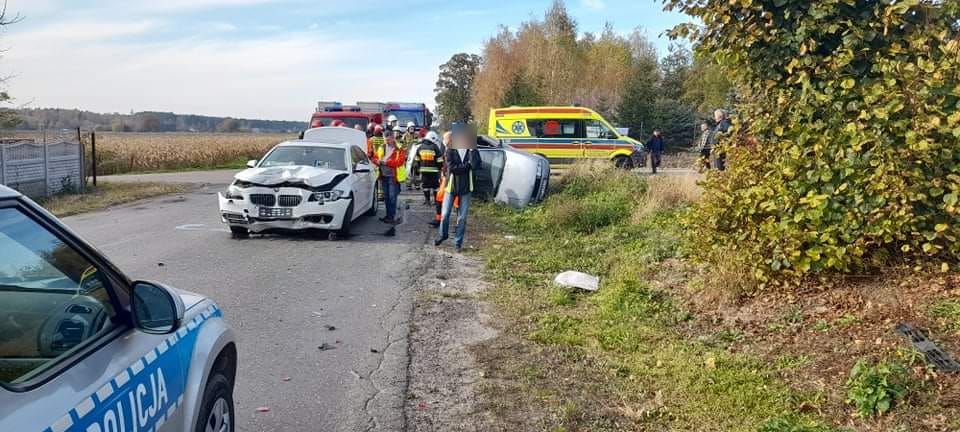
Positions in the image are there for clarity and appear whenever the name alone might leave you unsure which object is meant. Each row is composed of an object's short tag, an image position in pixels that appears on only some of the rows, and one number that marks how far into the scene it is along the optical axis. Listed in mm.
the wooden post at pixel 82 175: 18750
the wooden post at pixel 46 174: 17203
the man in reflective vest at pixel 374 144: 13578
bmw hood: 10391
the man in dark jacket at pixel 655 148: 24812
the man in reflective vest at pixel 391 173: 12578
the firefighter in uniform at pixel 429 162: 13523
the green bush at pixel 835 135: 5121
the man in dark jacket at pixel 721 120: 11949
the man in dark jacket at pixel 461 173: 10094
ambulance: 24609
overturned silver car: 14586
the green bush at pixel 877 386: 3902
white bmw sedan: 10398
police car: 2051
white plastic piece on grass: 7680
